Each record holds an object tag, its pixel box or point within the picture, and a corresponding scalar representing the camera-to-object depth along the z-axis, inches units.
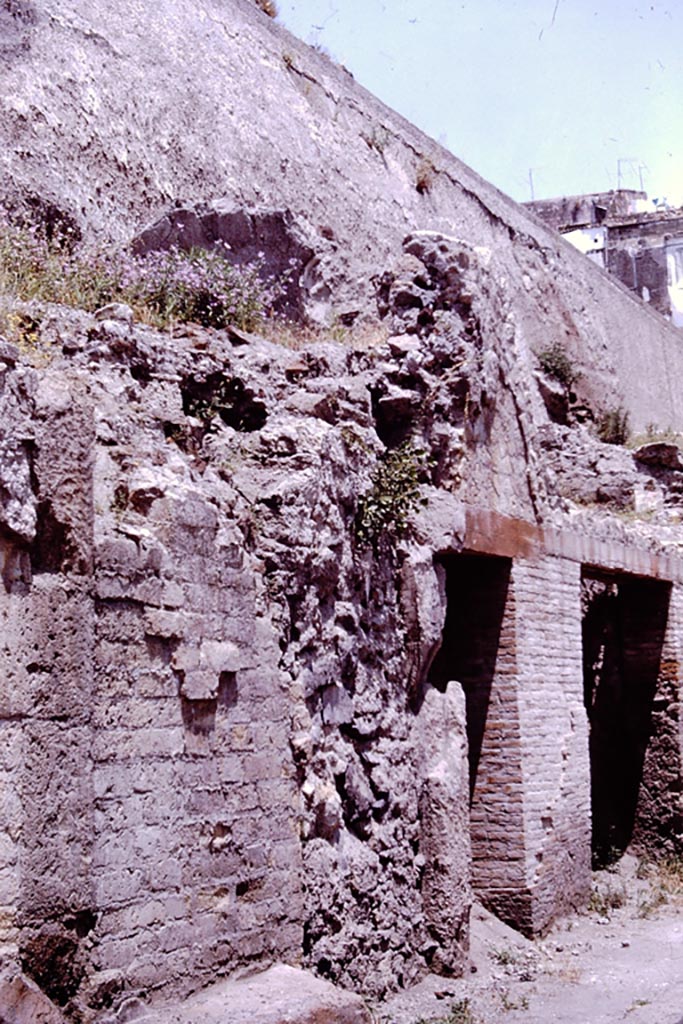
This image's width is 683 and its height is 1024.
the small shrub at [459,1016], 251.0
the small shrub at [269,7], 585.3
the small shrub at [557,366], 649.6
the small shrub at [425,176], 633.6
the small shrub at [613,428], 620.4
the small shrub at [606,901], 381.1
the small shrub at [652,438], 606.2
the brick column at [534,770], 346.3
